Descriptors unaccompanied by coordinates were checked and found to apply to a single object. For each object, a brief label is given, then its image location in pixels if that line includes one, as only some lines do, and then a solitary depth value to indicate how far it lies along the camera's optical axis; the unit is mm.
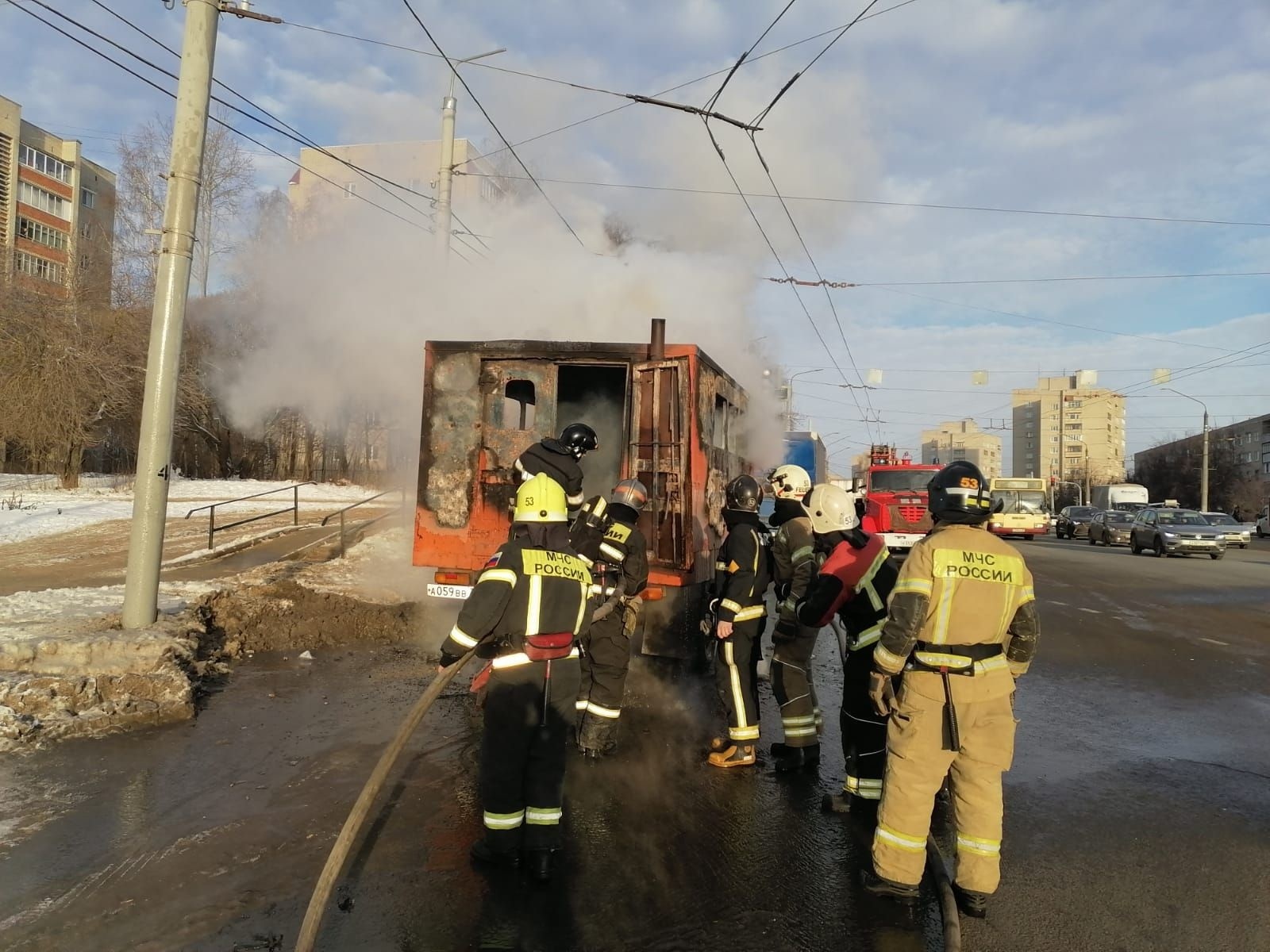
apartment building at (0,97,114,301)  45531
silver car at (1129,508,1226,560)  21938
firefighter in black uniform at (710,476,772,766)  4895
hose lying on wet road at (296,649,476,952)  2590
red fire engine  18719
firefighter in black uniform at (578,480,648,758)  5086
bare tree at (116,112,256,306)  27891
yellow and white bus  30344
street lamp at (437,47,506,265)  12367
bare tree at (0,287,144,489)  22656
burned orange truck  6559
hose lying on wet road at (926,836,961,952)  2859
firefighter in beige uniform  3232
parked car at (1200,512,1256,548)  24141
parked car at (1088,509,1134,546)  28609
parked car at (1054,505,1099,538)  35500
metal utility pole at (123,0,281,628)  6348
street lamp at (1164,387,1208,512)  39250
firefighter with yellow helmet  3473
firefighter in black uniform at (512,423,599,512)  4340
